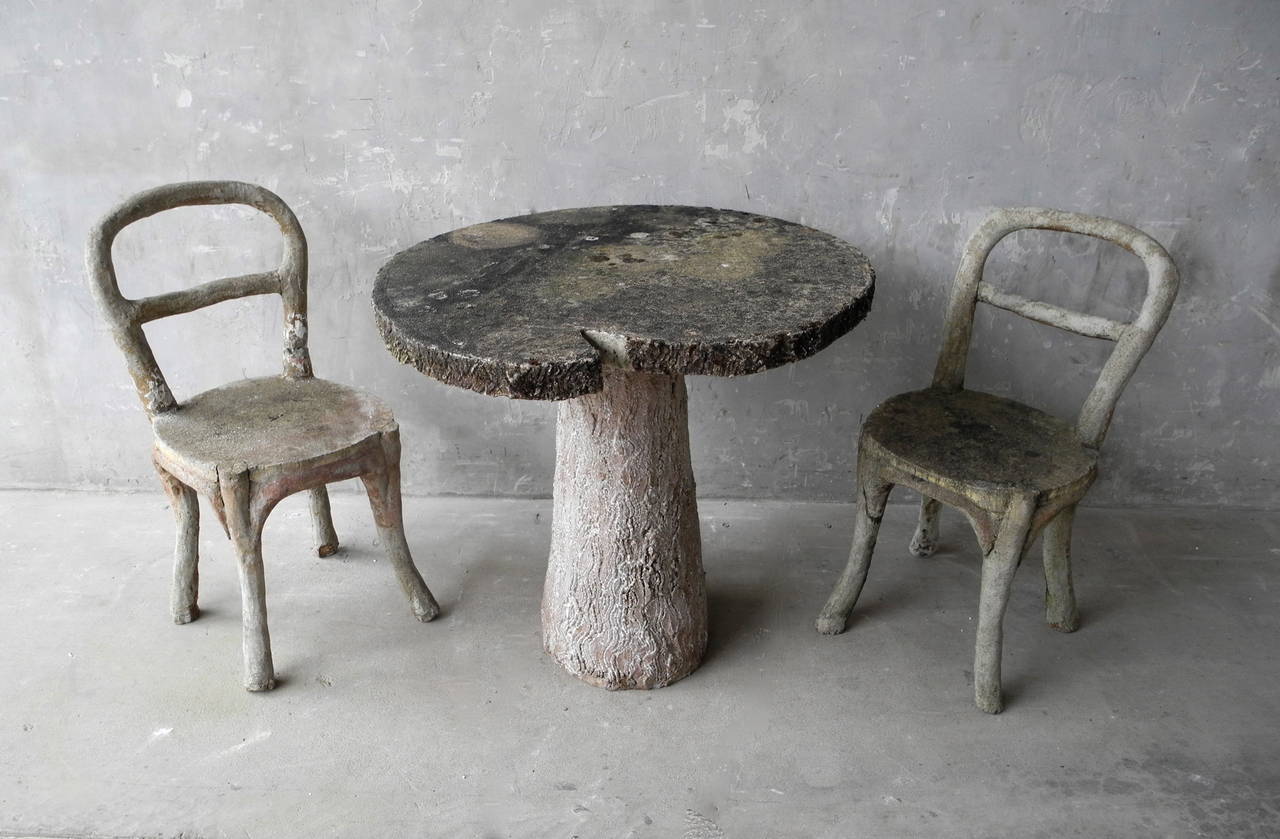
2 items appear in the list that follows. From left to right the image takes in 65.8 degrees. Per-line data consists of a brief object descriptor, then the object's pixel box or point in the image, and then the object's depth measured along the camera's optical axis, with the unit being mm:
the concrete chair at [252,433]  2141
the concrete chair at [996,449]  2088
